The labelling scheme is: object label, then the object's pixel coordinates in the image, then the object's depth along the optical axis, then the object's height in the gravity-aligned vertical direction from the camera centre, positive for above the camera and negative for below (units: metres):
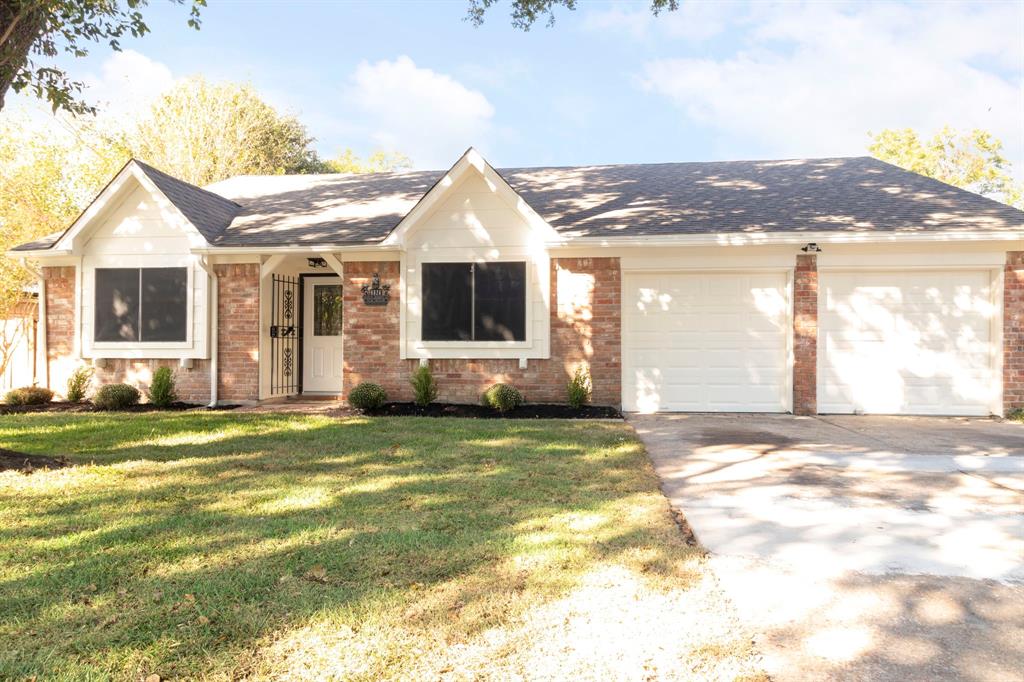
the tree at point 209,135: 25.17 +9.30
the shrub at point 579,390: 9.64 -0.84
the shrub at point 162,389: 10.09 -0.86
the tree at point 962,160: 27.77 +8.96
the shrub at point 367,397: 9.45 -0.93
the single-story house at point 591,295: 9.55 +0.81
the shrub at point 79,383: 10.54 -0.80
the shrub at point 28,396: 10.28 -1.02
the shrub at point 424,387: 9.79 -0.79
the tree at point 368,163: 32.47 +10.83
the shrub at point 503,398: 9.44 -0.94
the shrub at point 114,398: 9.95 -1.00
